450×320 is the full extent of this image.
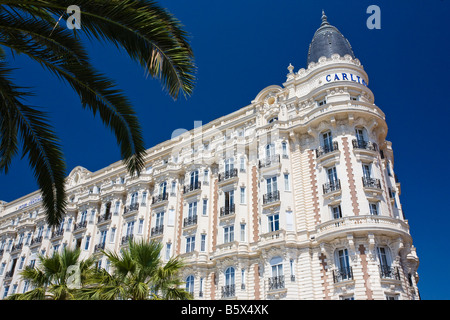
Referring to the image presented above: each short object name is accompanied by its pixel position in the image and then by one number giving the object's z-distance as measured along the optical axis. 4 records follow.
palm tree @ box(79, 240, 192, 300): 17.67
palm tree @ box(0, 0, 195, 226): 9.63
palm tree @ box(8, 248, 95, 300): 21.23
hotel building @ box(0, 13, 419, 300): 27.52
